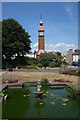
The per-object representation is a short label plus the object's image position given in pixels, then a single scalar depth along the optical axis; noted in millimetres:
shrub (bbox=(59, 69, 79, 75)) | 15541
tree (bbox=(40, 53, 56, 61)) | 27444
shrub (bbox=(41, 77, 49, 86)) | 10496
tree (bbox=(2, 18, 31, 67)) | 21818
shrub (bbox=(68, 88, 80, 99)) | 6972
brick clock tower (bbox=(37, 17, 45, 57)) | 47316
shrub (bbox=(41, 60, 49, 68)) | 26452
